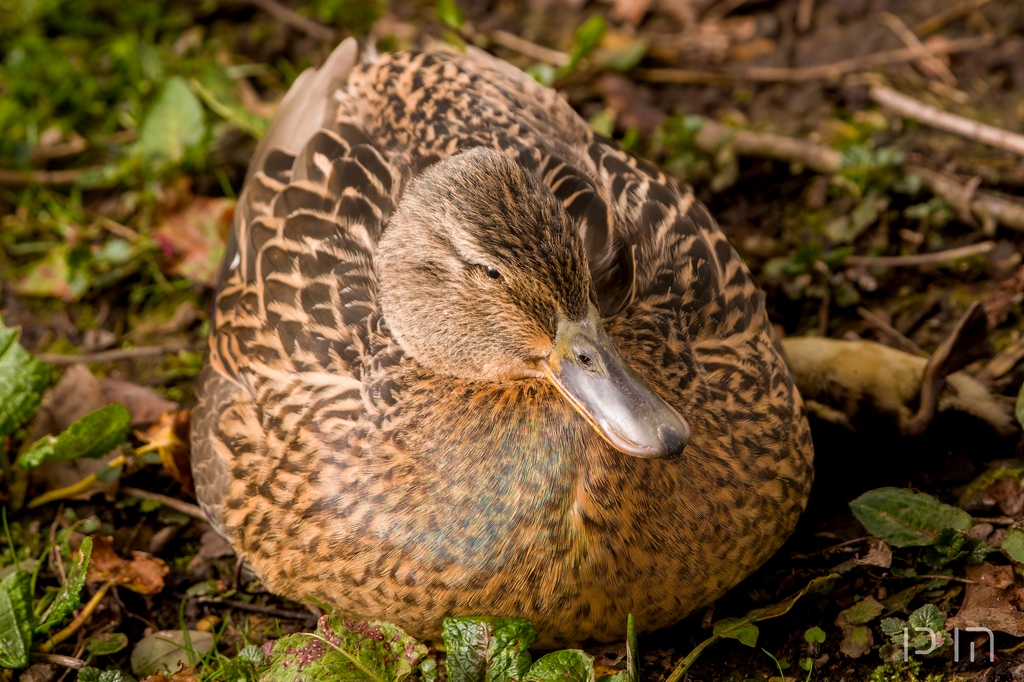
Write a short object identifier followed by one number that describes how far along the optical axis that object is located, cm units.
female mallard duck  570
